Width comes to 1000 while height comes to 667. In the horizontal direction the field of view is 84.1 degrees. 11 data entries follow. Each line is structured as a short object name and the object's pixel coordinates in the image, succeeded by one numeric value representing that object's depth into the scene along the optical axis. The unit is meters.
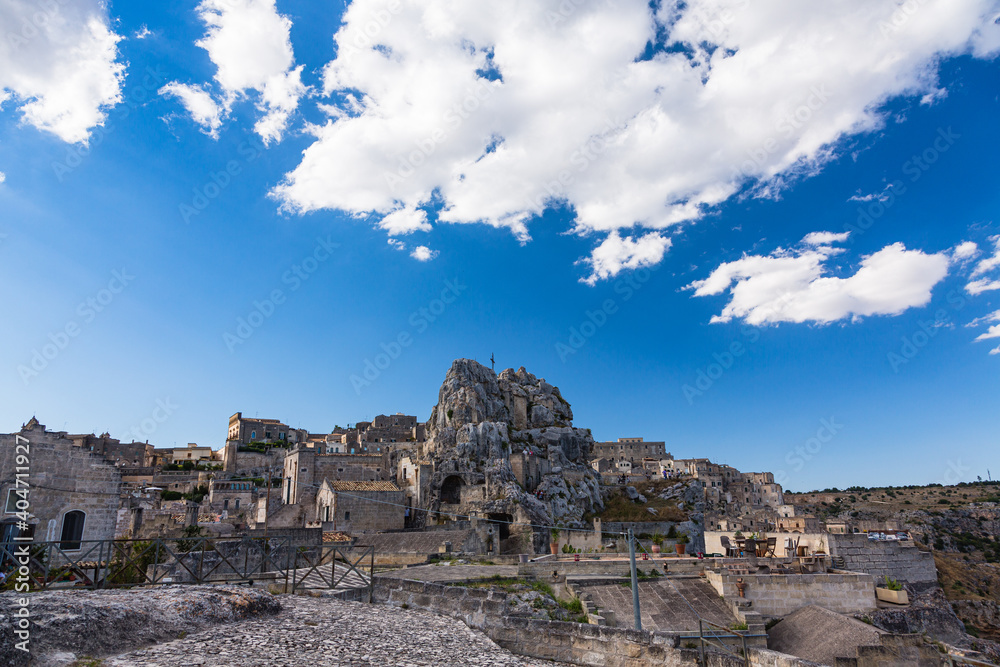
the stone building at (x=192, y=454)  91.44
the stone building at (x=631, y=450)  109.00
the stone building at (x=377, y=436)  90.92
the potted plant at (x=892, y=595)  19.30
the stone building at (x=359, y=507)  44.72
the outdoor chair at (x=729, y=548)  25.72
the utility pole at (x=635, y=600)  14.87
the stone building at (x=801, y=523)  46.03
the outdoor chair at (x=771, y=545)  24.35
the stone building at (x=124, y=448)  86.64
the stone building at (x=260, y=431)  97.50
